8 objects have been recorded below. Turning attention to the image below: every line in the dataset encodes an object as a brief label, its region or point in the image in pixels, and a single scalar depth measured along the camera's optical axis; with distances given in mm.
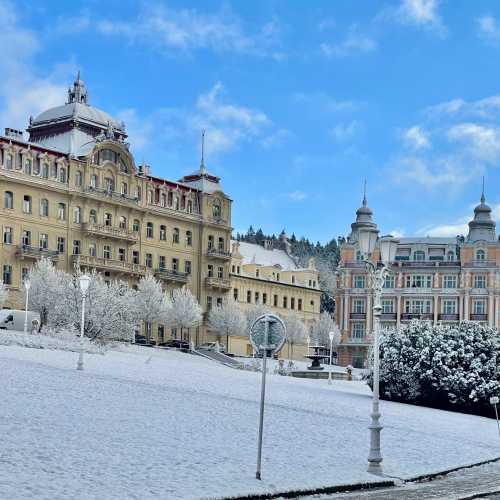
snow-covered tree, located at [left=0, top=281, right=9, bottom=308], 81062
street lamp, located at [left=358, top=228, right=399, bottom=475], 22625
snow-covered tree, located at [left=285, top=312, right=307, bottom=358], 115125
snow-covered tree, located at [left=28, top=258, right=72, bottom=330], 71438
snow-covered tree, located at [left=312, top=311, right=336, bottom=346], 121250
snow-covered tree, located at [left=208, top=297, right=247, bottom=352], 103188
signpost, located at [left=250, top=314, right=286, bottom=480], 19188
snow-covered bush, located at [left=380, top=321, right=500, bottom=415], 44000
